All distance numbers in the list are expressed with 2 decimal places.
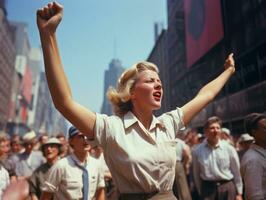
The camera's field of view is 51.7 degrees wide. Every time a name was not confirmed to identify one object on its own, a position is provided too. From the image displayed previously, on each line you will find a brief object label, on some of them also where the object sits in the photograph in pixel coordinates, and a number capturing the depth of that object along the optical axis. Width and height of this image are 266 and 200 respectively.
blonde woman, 1.38
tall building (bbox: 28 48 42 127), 110.44
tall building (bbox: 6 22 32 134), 71.59
